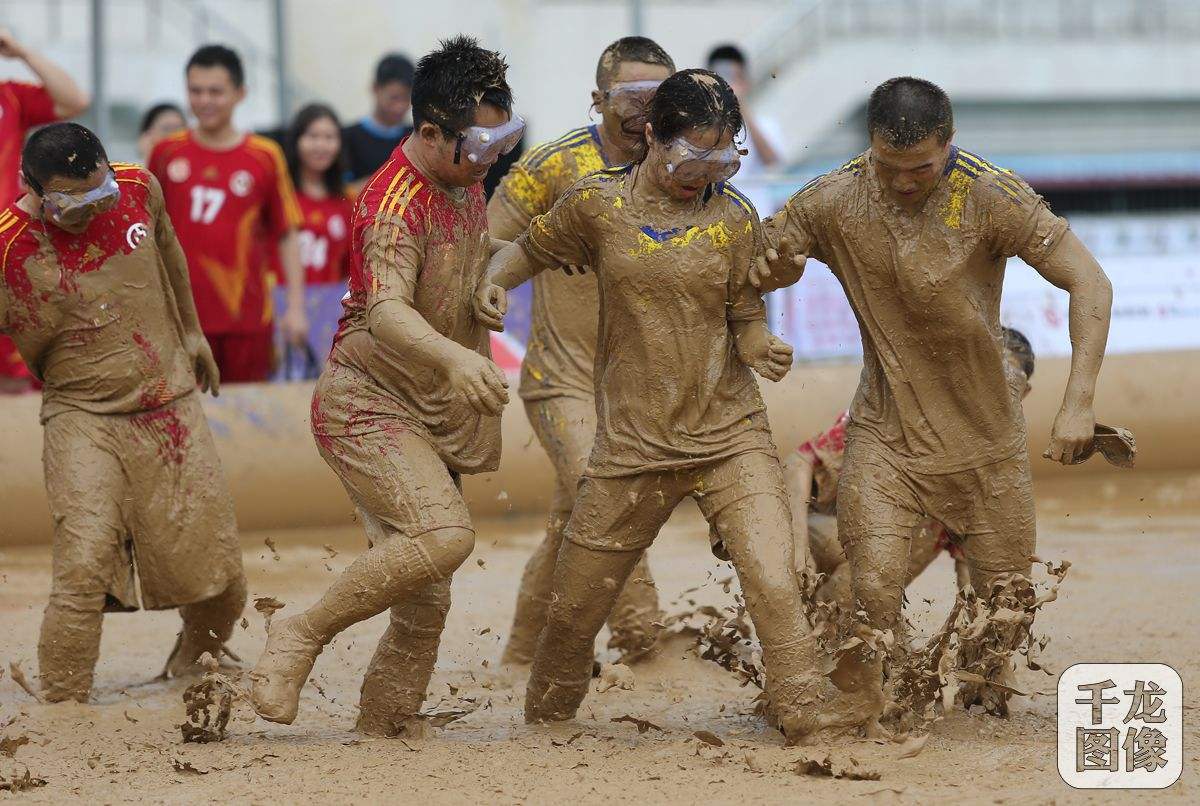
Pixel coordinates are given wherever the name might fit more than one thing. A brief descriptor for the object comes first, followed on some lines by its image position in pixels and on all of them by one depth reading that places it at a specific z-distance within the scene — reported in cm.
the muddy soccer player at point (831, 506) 1234
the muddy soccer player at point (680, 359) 1063
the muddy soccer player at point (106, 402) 1273
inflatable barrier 1912
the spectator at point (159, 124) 2316
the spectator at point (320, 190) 2055
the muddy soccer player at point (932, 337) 1082
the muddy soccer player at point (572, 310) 1325
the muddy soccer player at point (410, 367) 1078
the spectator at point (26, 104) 1728
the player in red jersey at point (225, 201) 1883
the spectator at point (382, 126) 2150
